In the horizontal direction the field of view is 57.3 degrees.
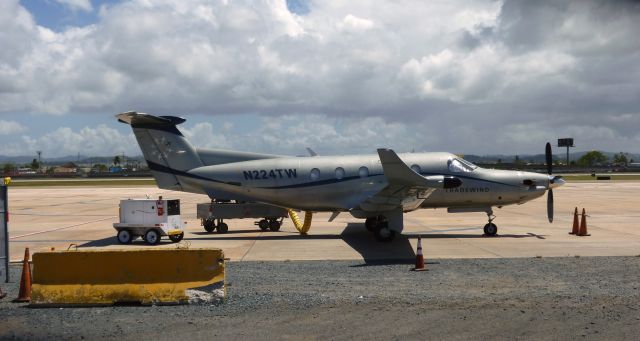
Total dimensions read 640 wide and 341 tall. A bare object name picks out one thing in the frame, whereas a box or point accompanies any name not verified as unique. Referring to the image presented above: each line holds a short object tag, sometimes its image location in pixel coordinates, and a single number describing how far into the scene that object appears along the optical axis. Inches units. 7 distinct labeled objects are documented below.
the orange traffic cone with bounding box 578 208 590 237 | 847.2
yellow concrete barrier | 442.9
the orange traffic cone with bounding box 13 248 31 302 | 458.3
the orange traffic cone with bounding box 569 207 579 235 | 863.6
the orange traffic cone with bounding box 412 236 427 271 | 579.8
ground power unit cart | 812.6
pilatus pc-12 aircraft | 872.3
